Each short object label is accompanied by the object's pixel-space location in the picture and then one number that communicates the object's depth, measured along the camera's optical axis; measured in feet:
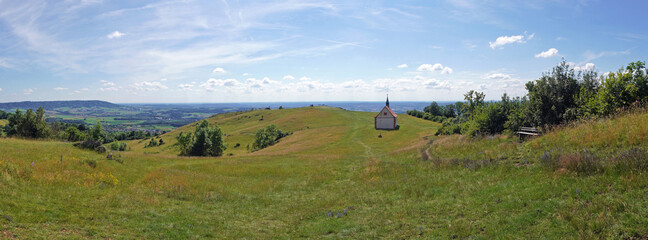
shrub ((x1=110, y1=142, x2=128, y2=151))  384.10
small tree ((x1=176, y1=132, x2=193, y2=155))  240.38
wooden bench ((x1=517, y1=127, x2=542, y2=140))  71.66
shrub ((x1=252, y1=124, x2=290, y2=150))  334.85
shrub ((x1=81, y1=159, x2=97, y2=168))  65.98
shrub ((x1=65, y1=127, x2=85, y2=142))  298.19
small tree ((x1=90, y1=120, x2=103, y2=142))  260.62
